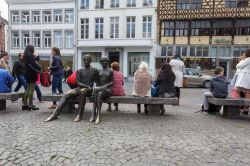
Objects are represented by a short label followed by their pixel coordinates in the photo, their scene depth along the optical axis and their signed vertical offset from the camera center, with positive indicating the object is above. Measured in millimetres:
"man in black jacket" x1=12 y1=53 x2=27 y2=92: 9484 -188
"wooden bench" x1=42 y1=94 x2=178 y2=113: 6751 -866
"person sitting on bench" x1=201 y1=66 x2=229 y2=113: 7136 -481
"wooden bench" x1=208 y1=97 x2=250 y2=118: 6738 -944
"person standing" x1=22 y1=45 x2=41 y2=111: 7391 -173
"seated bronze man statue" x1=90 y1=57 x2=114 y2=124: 6414 -533
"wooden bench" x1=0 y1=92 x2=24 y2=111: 7078 -819
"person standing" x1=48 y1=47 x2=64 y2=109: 8023 -89
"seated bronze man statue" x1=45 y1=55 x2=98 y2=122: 6402 -515
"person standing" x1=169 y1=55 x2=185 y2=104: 9281 -71
